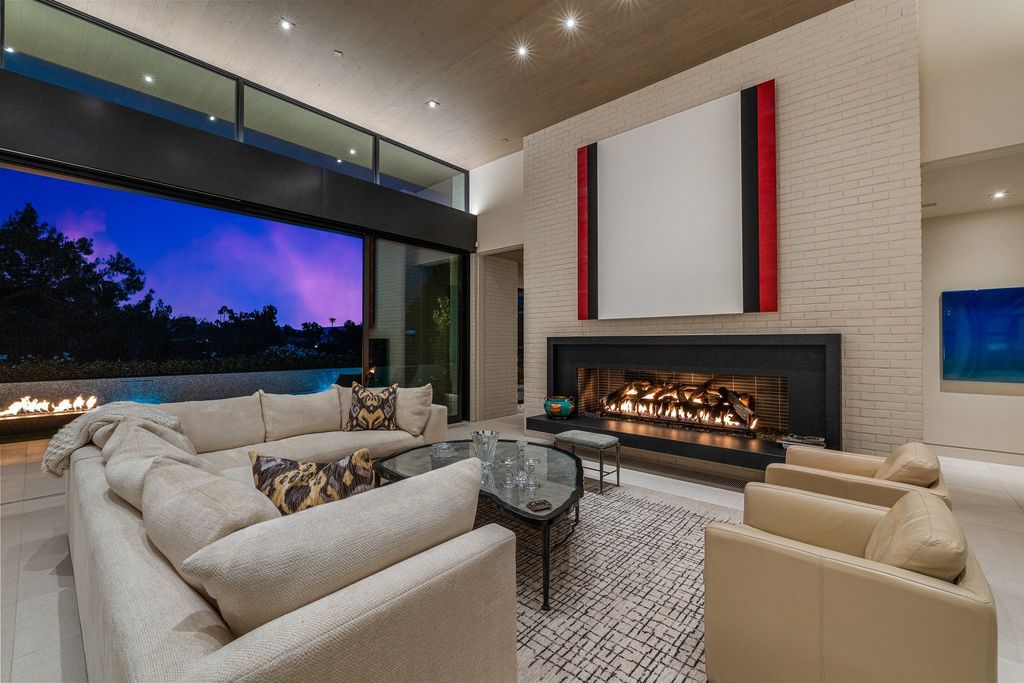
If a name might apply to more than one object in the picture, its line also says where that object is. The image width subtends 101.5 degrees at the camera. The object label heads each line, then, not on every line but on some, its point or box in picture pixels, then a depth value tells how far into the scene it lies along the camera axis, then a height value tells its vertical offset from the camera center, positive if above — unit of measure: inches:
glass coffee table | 75.8 -31.3
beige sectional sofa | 29.4 -21.3
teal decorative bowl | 175.0 -28.4
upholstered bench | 128.3 -32.1
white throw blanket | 78.0 -17.6
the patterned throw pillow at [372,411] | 144.1 -24.3
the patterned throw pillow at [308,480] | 52.7 -18.1
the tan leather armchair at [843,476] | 71.0 -26.4
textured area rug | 60.1 -46.3
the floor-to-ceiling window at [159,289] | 147.6 +23.3
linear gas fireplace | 143.8 -23.5
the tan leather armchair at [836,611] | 39.8 -29.4
